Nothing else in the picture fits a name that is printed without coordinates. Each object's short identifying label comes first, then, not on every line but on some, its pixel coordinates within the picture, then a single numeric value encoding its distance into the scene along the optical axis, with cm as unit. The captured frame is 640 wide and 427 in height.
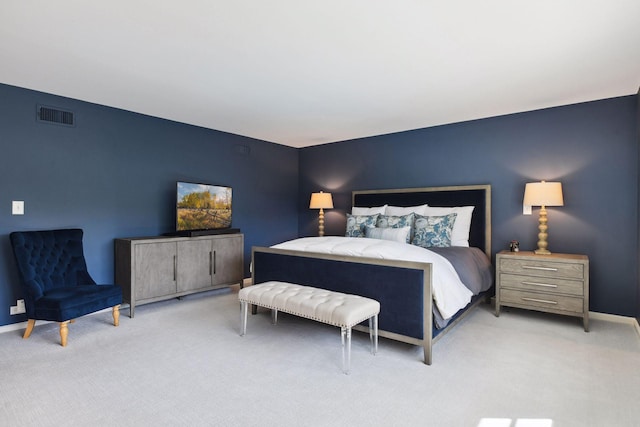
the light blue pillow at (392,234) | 397
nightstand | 330
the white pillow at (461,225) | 423
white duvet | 274
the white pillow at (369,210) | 491
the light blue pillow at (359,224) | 457
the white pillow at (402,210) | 456
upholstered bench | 244
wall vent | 350
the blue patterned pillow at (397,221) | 429
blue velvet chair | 292
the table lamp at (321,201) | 558
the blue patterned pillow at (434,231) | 408
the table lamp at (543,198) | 361
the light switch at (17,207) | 333
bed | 268
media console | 378
